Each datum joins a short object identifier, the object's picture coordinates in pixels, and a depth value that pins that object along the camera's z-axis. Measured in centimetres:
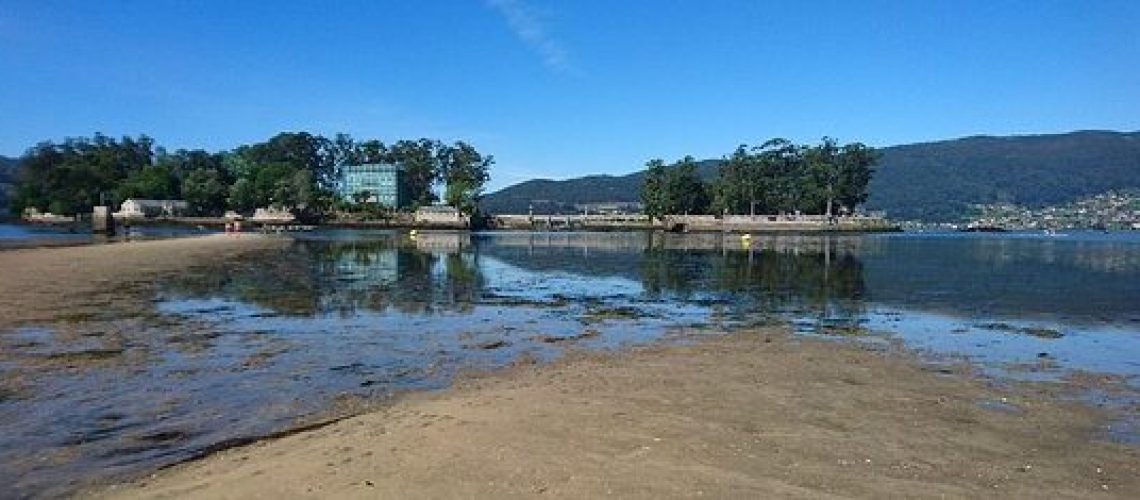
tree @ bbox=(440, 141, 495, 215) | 18175
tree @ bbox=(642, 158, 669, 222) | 18525
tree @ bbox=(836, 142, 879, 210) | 17800
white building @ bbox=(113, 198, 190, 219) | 16750
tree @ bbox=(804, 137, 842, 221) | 18012
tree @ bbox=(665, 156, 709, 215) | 18488
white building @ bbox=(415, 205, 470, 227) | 17438
